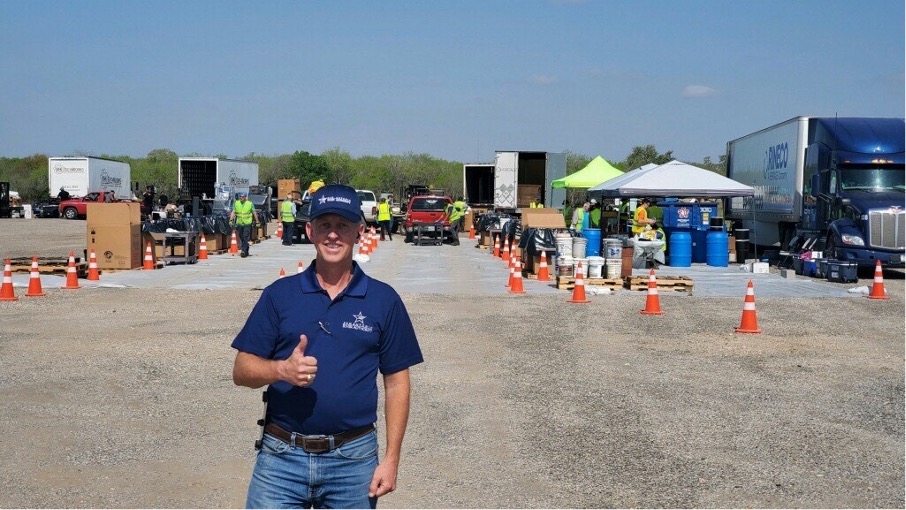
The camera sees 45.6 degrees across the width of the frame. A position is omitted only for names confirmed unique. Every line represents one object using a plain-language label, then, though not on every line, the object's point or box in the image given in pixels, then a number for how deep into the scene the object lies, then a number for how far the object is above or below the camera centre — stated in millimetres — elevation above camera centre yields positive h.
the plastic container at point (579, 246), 21344 -982
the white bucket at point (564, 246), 21453 -995
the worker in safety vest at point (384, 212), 41438 -770
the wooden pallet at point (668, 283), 19953 -1582
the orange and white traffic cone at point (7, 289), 16808 -1653
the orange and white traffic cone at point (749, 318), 14328 -1569
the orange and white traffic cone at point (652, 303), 16469 -1609
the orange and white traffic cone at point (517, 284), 19617 -1626
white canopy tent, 26969 +369
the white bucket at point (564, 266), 20969 -1361
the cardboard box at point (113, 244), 22891 -1243
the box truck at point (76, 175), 62656 +606
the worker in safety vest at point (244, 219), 29719 -830
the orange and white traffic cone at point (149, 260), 23688 -1608
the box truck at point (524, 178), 46531 +739
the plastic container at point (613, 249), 21047 -1008
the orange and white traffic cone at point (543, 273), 22344 -1606
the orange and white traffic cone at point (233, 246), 31419 -1670
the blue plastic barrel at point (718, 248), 27953 -1270
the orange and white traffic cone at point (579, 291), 18031 -1586
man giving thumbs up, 3912 -695
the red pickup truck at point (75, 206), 61312 -1221
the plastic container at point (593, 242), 27469 -1158
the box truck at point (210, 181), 48750 +361
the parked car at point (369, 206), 47519 -620
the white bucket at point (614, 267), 20953 -1362
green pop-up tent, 37625 +761
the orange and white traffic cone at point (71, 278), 18891 -1638
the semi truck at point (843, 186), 23891 +389
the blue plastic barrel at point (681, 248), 27609 -1260
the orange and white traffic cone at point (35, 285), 17672 -1656
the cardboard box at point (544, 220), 25219 -569
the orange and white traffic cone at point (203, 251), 28000 -1636
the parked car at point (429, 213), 39094 -747
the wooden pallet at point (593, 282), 20284 -1617
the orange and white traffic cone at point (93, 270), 20522 -1605
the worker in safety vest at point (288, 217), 36500 -922
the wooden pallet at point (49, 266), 21359 -1622
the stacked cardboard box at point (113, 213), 22484 -570
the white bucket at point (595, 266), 20922 -1346
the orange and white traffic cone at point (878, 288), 19188 -1517
